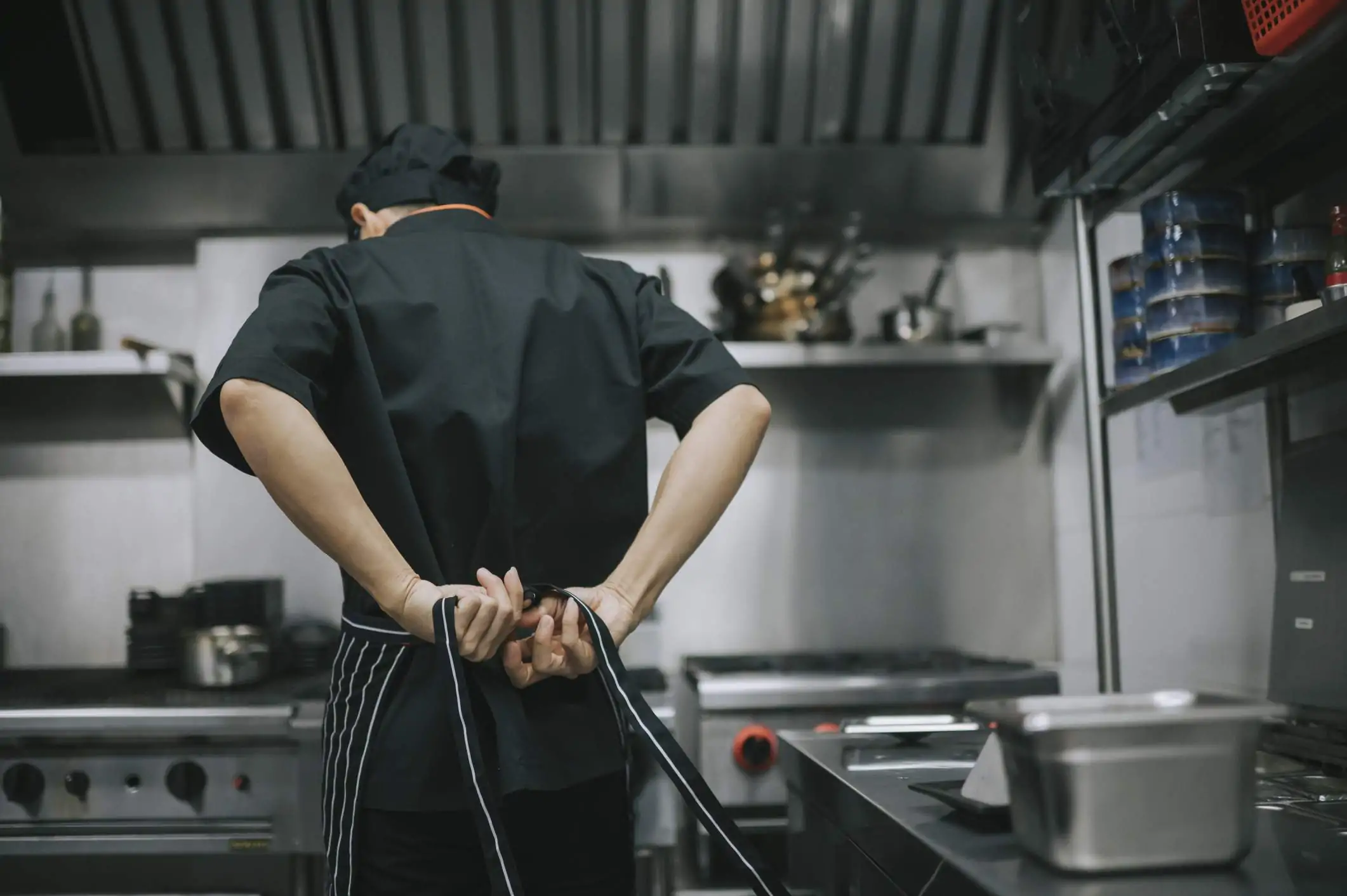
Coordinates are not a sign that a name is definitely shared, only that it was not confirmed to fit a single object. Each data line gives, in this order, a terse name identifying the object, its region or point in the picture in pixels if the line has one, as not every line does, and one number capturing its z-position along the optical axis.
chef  1.03
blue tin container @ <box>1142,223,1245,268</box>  1.32
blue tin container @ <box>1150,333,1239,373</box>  1.31
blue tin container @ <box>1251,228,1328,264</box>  1.28
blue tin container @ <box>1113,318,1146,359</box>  1.49
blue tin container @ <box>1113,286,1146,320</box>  1.49
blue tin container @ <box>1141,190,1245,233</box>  1.32
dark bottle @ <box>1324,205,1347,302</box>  1.09
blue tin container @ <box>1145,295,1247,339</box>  1.31
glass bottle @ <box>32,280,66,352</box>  2.38
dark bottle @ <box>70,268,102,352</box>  2.42
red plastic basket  0.98
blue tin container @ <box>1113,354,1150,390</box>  1.47
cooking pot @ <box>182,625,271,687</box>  1.99
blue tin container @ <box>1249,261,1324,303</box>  1.29
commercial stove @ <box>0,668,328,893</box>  1.81
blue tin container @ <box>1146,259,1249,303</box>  1.31
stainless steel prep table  0.66
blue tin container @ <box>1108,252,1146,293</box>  1.46
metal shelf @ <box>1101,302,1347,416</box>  1.02
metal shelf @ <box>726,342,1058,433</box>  2.53
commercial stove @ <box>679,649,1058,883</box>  1.94
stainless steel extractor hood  2.23
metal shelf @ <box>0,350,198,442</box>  2.44
